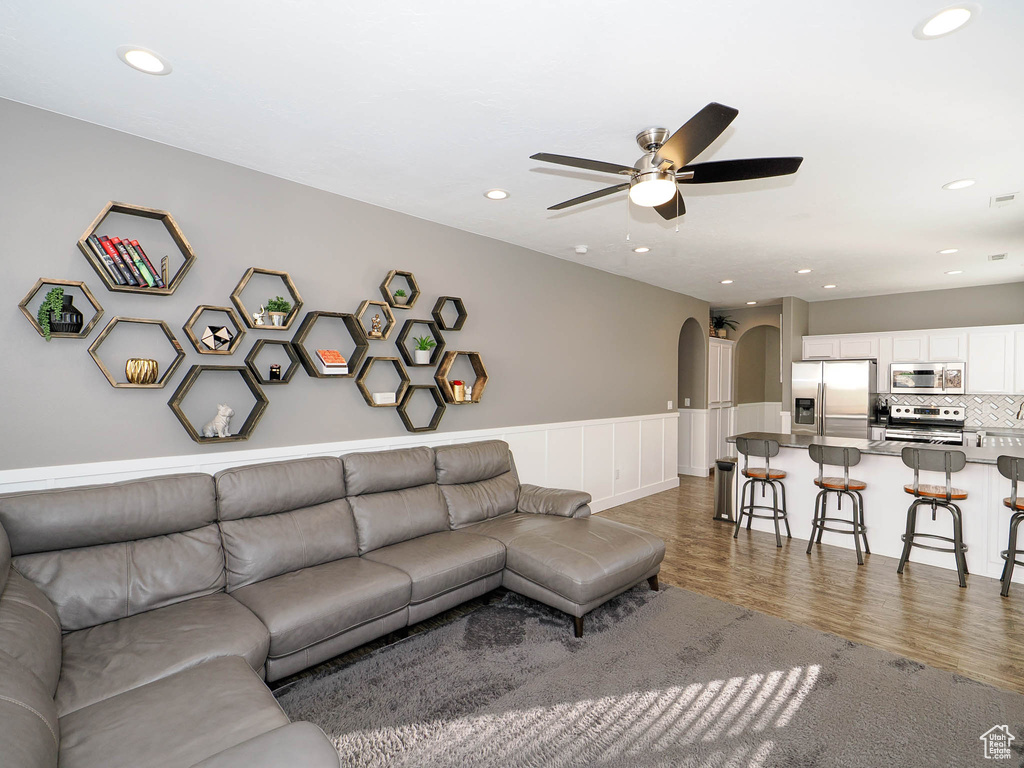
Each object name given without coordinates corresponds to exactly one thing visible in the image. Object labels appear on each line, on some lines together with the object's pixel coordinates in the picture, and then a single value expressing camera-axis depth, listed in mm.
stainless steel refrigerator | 6859
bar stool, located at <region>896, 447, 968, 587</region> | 3701
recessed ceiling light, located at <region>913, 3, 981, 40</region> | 1745
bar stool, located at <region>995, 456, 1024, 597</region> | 3441
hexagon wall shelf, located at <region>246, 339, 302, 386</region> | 3162
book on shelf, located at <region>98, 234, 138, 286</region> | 2631
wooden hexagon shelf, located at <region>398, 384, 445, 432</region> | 3955
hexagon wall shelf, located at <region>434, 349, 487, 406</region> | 4164
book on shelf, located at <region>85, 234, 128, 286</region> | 2596
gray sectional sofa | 1498
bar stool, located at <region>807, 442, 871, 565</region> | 4262
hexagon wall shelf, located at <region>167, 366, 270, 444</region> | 2877
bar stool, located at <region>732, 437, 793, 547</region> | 4629
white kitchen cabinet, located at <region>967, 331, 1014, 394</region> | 6086
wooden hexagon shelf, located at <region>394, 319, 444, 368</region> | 3943
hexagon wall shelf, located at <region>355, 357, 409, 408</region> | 3712
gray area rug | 2070
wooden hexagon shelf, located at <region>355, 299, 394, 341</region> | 3693
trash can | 5339
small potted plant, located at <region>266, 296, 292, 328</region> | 3240
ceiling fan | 2072
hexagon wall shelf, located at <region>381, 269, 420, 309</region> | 3814
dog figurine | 3006
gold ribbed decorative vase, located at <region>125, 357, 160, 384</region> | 2701
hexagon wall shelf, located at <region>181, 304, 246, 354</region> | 2908
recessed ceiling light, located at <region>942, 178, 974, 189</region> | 3230
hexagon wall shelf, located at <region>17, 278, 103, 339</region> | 2447
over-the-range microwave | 6422
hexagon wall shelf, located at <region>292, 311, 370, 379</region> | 3375
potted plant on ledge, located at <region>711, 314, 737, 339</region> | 8445
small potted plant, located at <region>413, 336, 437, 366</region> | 4023
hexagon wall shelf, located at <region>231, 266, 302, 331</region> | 3102
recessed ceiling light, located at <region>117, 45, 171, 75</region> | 2052
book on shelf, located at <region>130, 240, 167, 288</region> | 2738
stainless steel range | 6355
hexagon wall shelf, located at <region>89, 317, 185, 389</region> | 2609
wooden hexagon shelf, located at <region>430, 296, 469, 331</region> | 4180
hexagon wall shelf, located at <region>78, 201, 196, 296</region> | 2578
